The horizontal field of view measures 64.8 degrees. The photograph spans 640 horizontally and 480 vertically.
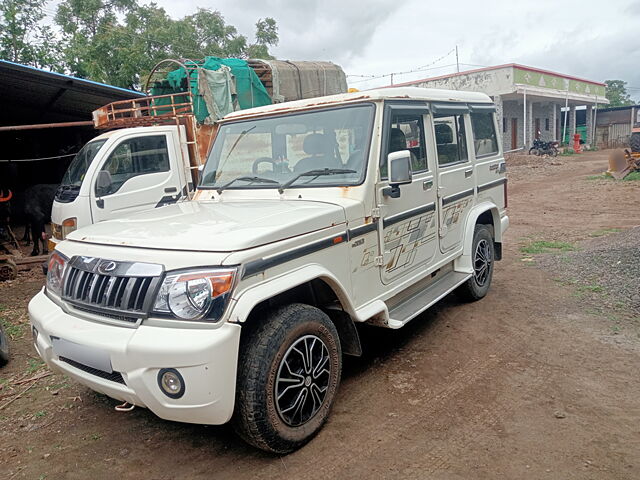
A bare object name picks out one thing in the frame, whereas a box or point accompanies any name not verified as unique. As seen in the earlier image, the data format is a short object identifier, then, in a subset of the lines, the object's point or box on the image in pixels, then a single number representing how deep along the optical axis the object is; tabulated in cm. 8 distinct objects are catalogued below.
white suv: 246
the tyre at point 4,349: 443
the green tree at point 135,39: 1794
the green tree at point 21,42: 1670
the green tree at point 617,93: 5631
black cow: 927
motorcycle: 2641
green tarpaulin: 818
